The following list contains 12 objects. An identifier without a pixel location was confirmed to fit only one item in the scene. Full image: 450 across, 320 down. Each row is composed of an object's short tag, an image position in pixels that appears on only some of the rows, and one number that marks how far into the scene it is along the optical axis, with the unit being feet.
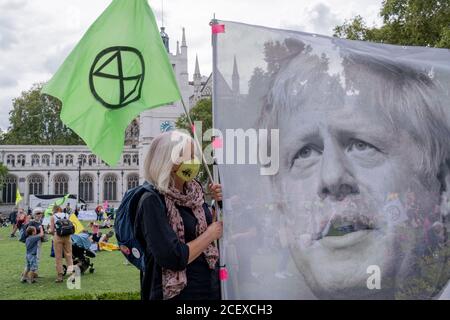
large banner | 10.74
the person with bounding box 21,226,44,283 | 35.45
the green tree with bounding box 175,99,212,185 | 139.51
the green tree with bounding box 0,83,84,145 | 223.92
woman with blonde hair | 8.87
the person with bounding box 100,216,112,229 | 93.92
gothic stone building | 220.84
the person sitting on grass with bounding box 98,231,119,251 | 57.11
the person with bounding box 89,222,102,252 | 56.37
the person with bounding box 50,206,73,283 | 36.14
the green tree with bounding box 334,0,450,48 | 53.93
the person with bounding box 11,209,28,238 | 59.66
